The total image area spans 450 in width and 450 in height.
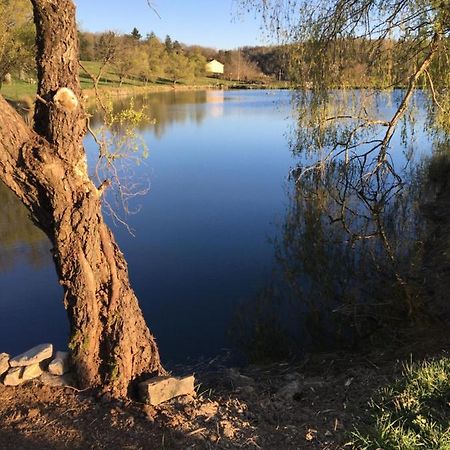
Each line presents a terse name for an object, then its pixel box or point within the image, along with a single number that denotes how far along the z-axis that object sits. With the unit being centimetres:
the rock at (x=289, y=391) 362
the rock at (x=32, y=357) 354
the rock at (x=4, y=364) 351
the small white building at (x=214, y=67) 6280
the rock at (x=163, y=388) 319
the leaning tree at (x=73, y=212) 303
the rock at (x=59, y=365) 346
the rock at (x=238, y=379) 399
